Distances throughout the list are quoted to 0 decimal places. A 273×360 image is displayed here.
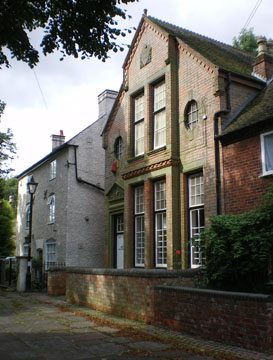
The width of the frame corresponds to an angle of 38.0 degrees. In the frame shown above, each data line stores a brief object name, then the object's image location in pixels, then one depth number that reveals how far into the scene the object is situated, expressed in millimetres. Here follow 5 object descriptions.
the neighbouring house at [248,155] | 10805
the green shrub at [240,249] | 9047
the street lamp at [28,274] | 19266
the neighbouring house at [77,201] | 22391
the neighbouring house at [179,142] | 11766
